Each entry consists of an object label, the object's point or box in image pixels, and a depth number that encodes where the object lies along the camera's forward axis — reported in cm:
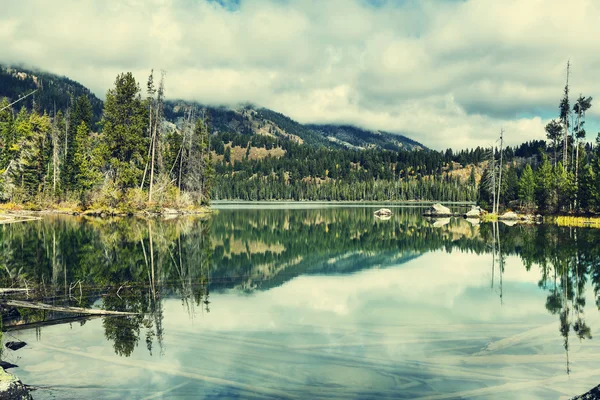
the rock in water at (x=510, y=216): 7750
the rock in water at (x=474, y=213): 8509
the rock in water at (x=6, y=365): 1059
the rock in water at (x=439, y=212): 8994
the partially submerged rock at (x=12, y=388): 873
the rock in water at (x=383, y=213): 8717
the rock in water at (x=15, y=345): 1205
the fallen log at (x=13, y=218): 5315
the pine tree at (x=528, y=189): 8419
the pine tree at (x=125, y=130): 7188
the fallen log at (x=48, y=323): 1360
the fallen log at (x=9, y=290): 1622
